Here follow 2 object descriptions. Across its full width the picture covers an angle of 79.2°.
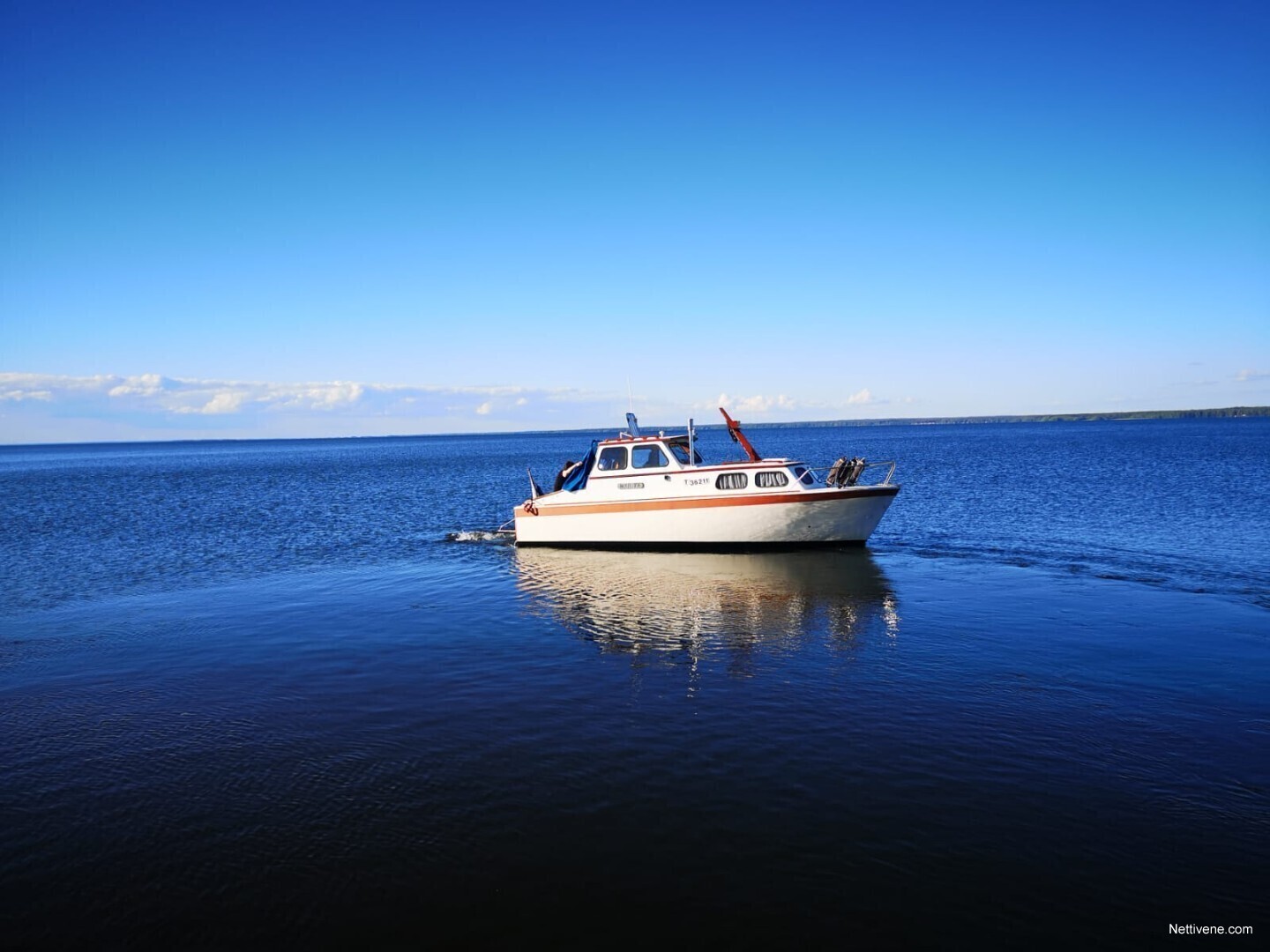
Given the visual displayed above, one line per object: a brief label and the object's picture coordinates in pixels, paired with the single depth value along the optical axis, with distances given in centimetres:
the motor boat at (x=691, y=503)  2395
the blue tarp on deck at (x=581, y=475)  2667
